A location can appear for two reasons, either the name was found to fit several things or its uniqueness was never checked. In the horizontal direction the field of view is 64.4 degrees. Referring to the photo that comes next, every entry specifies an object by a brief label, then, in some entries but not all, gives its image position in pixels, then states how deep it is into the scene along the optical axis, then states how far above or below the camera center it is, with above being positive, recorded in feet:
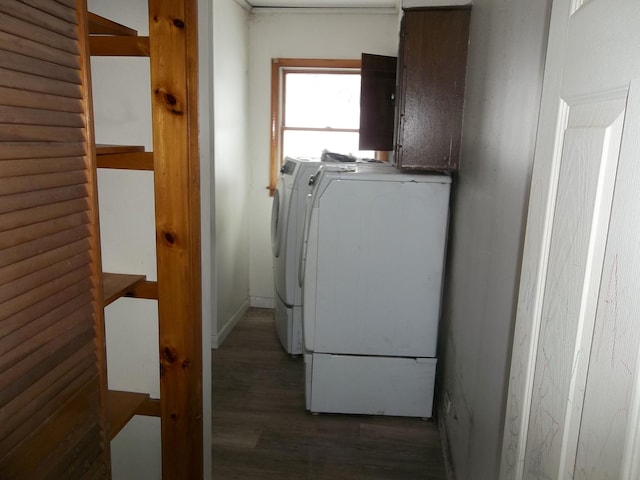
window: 13.88 +0.81
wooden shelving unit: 4.99 -0.90
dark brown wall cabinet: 7.54 +0.87
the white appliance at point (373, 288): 8.36 -2.41
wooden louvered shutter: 2.91 -0.75
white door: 2.00 -0.52
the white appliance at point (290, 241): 10.97 -2.22
